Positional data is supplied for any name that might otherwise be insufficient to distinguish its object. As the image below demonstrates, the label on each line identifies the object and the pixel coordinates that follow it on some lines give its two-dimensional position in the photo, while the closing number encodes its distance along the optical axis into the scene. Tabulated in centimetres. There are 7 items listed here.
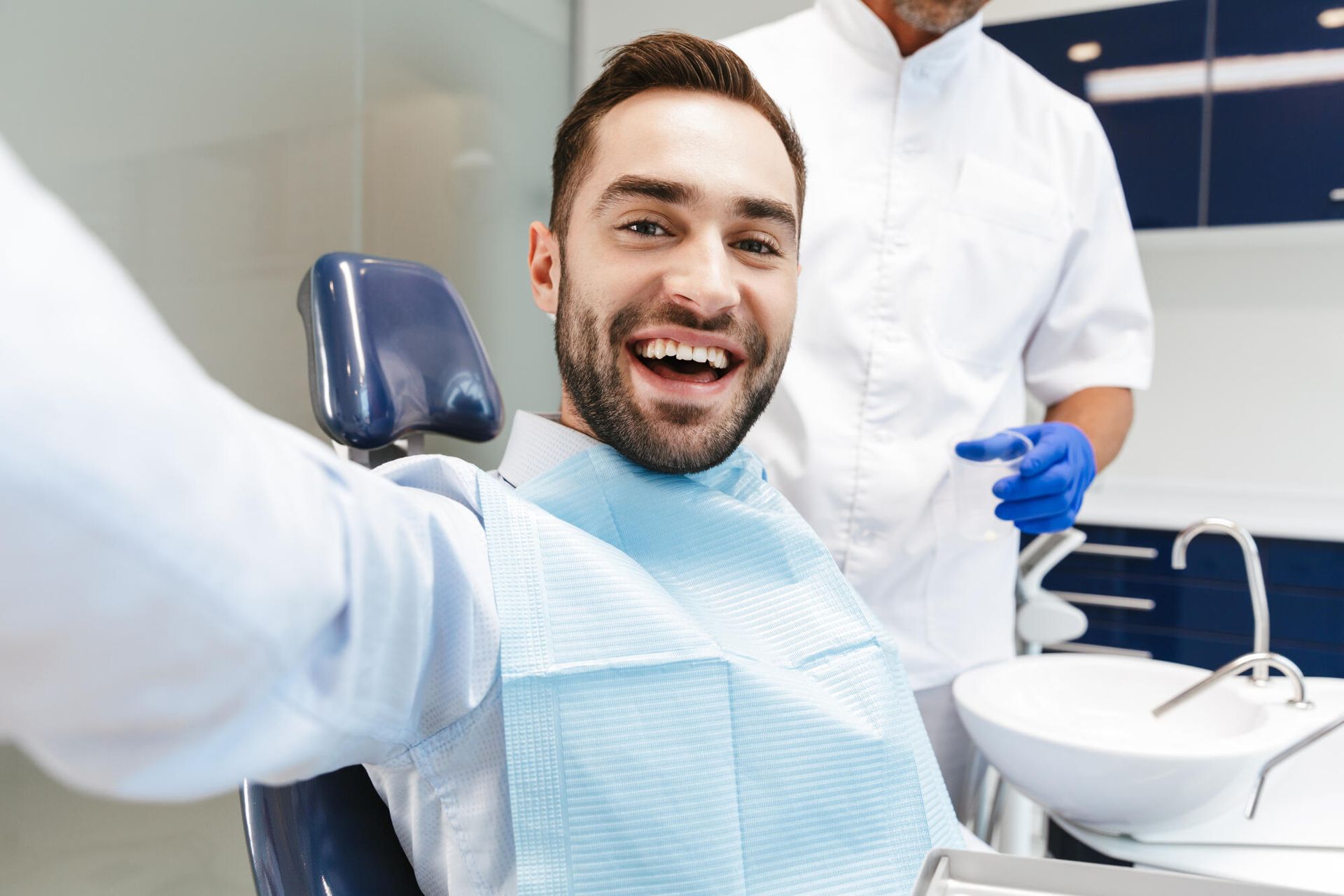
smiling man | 27
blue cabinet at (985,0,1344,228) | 245
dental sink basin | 94
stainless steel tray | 38
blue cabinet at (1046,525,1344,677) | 230
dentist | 134
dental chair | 101
